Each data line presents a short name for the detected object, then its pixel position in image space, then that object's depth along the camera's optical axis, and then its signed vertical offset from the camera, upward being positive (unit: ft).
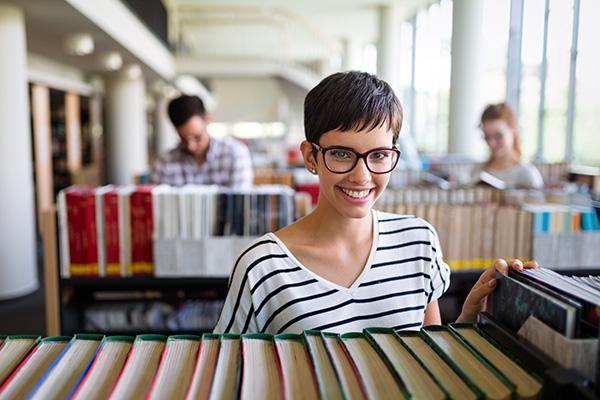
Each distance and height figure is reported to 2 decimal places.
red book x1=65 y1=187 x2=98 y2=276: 9.04 -1.37
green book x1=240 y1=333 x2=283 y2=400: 2.40 -0.99
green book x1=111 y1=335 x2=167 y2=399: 2.41 -0.99
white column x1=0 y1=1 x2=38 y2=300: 16.46 -0.50
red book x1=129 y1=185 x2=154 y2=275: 9.00 -1.35
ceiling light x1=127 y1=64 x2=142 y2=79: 32.07 +4.24
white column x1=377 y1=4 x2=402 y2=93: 43.06 +7.93
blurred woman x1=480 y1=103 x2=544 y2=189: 11.35 +0.03
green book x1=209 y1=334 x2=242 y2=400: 2.38 -0.99
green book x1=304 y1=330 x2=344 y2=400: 2.35 -0.97
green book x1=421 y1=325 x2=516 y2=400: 2.33 -0.96
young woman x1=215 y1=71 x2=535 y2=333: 3.61 -0.73
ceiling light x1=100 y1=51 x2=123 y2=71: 25.49 +3.80
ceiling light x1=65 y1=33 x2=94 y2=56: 20.43 +3.61
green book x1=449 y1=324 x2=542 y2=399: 2.34 -0.96
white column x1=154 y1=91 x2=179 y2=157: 55.52 +2.00
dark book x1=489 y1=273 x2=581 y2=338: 2.35 -0.72
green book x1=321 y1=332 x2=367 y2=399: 2.37 -0.98
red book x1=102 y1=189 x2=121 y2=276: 9.01 -1.39
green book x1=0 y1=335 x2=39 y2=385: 2.59 -0.99
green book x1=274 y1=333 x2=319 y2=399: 2.38 -0.99
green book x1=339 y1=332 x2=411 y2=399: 2.35 -0.98
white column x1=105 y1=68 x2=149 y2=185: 35.88 +1.20
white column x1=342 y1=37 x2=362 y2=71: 58.70 +9.69
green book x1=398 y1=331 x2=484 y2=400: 2.33 -0.97
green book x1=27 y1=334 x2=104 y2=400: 2.38 -1.00
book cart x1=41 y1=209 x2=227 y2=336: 9.21 -2.51
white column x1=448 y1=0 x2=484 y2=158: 28.22 +3.49
